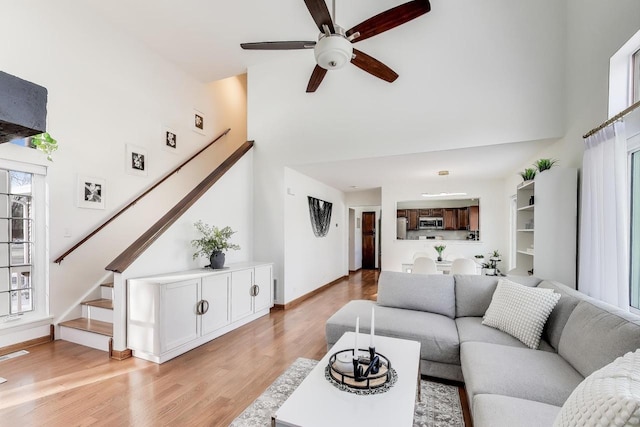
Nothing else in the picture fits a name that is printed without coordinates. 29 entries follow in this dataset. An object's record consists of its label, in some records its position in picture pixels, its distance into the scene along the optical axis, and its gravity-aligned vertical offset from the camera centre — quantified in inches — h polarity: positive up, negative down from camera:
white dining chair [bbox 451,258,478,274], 172.7 -29.7
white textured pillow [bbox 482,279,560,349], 86.8 -29.6
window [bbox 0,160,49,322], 126.3 -12.0
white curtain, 82.7 -0.3
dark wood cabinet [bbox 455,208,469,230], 233.5 -1.2
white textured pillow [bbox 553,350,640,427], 30.8 -21.3
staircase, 121.9 -48.5
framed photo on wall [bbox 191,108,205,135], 214.8 +70.4
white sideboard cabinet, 110.9 -39.0
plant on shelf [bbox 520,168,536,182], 129.6 +18.7
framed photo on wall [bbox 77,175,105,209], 146.3 +12.4
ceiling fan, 86.3 +58.4
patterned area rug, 76.7 -53.4
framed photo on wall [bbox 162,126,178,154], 192.4 +51.2
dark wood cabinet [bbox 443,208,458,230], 237.1 -2.0
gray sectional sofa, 59.0 -36.4
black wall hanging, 223.1 +1.1
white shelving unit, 110.9 -2.9
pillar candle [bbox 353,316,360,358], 69.1 -31.7
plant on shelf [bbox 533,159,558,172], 119.6 +20.9
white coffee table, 52.6 -36.3
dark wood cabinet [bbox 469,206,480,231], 229.8 -1.2
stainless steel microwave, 242.2 -5.4
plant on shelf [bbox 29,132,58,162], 82.0 +25.1
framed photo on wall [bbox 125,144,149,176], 170.1 +33.1
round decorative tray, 62.3 -34.9
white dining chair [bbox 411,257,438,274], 177.8 -30.2
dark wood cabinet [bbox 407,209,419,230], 247.4 -2.5
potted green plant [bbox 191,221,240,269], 147.0 -13.8
